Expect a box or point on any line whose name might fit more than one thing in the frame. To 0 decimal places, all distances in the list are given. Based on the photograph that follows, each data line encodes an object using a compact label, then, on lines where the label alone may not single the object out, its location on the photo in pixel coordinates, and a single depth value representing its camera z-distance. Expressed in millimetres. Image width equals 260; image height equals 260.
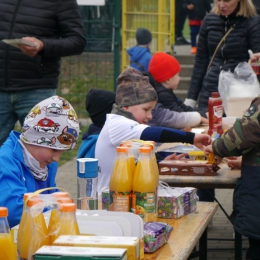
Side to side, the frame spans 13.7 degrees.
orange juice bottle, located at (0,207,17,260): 3456
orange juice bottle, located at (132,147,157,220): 4551
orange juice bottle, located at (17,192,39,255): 3663
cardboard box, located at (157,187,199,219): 5157
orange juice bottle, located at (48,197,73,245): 3592
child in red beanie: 9171
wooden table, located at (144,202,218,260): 4327
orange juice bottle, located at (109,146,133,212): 4577
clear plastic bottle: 4614
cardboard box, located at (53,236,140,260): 3399
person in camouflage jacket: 5850
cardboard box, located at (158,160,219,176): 6476
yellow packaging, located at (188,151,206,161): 6781
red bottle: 8051
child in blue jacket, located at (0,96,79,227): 4867
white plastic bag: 8786
